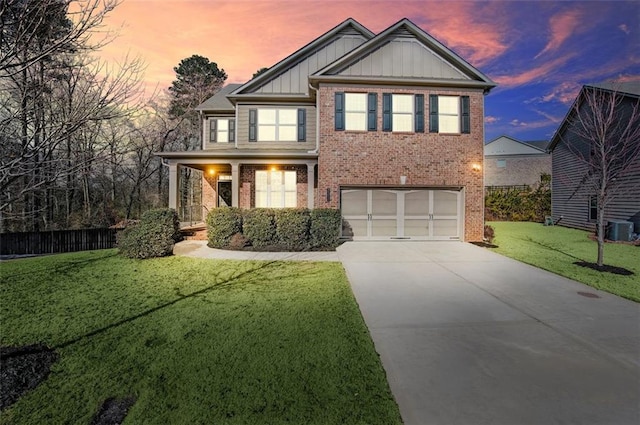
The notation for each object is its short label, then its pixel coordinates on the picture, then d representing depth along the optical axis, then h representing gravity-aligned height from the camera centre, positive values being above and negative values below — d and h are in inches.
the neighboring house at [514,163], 1380.4 +225.7
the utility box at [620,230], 527.8 -39.0
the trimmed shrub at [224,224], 425.7 -24.6
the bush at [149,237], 362.9 -37.9
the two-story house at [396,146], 479.8 +104.9
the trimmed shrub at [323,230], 419.8 -32.3
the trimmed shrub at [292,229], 416.2 -30.8
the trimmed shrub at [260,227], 419.5 -28.2
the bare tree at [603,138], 323.9 +134.5
